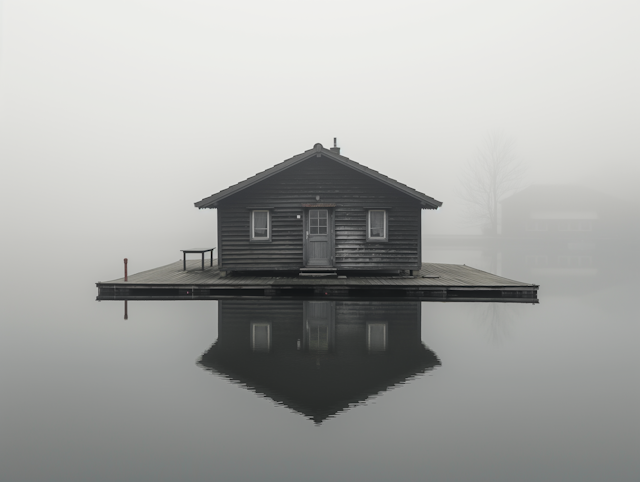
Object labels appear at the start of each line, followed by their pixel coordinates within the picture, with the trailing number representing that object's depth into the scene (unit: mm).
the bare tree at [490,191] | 54906
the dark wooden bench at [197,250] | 17791
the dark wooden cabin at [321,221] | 16828
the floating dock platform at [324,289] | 13828
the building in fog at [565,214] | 61312
